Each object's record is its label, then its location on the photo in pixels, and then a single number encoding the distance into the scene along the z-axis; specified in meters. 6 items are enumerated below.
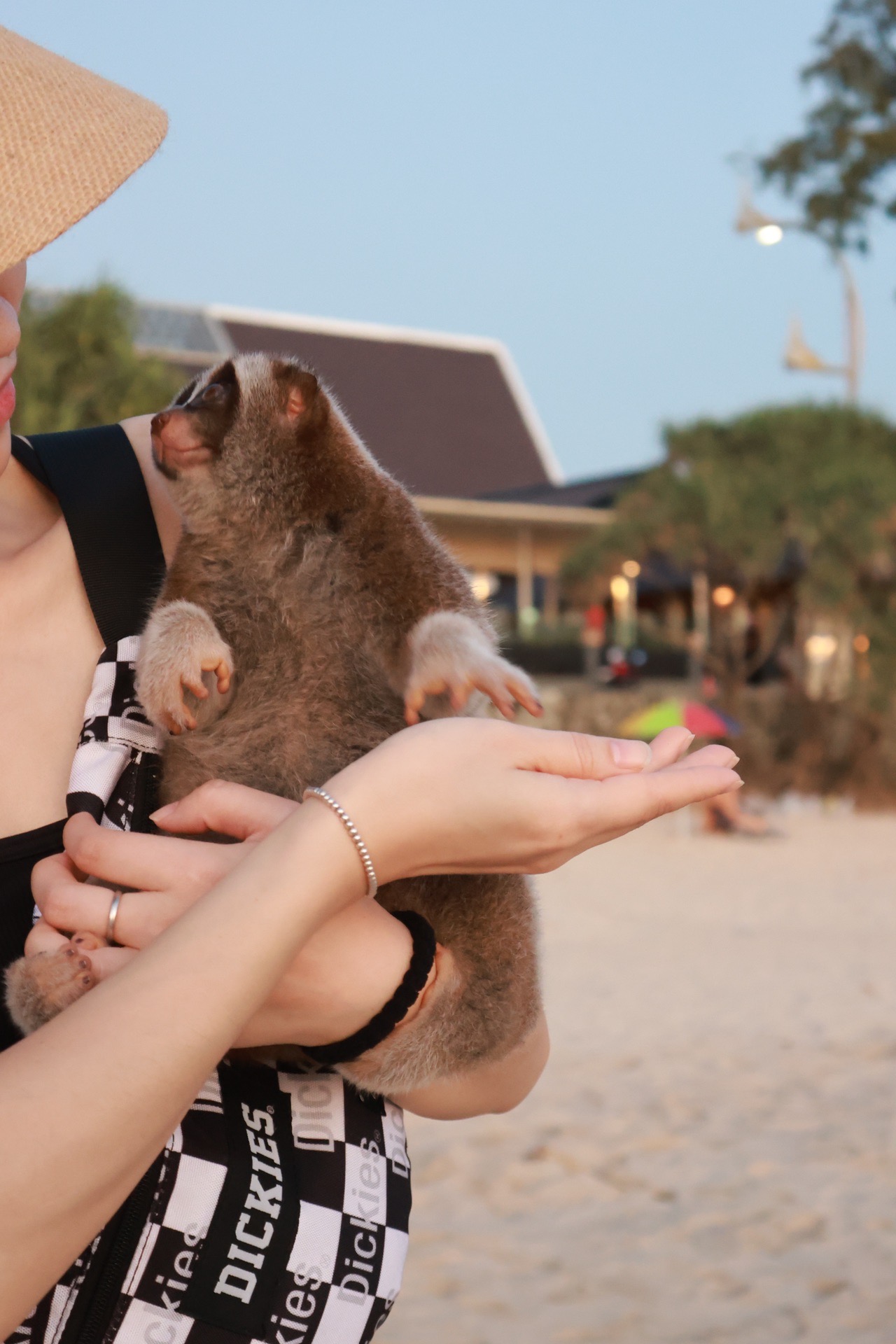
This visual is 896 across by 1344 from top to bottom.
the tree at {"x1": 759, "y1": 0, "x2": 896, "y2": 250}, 10.73
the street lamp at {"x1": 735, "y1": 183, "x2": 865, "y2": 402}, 20.20
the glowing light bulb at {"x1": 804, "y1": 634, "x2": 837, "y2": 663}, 20.38
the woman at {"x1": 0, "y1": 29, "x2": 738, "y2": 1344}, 1.36
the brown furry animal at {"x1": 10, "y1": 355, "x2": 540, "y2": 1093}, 1.87
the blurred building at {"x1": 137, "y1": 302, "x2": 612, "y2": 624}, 21.34
